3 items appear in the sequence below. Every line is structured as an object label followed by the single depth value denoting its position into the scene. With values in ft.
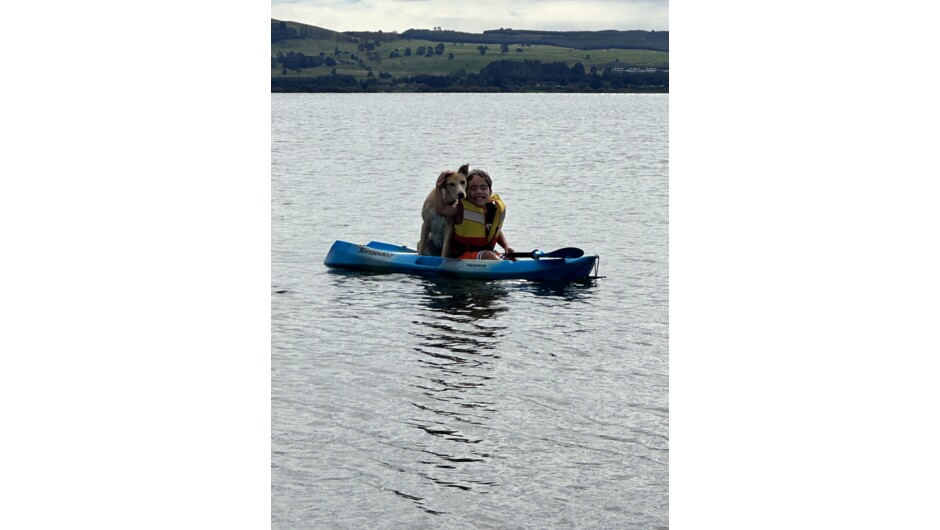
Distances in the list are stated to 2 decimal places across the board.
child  57.06
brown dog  56.93
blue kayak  57.26
